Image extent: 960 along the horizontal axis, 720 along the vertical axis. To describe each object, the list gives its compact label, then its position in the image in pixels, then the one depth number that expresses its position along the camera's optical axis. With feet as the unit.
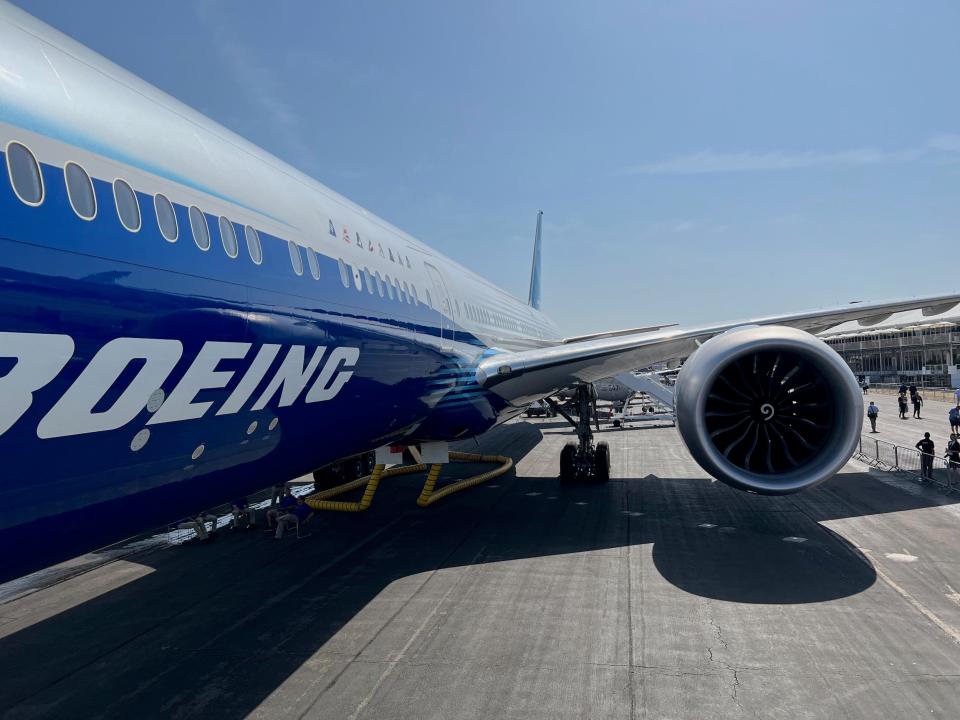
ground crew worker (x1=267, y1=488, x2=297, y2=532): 35.58
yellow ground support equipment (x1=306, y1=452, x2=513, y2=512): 41.55
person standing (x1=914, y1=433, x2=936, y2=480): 47.75
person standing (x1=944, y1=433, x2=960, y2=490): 46.29
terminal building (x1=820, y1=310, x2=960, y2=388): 237.45
